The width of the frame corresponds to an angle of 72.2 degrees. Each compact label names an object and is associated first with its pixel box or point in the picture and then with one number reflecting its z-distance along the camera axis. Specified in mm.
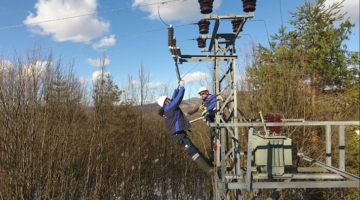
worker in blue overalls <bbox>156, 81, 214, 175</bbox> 5465
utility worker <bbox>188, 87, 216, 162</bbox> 5395
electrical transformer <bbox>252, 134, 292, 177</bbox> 3900
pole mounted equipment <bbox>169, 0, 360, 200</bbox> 3523
